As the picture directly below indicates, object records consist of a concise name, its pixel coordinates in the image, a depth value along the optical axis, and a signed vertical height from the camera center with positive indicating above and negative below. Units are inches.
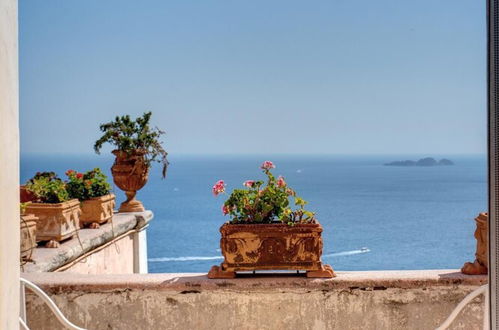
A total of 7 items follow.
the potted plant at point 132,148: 269.9 +3.3
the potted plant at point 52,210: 203.9 -15.0
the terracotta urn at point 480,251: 134.4 -18.4
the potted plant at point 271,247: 137.9 -17.4
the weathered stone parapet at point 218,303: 132.4 -27.0
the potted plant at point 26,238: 176.1 -19.6
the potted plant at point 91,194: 237.6 -12.1
